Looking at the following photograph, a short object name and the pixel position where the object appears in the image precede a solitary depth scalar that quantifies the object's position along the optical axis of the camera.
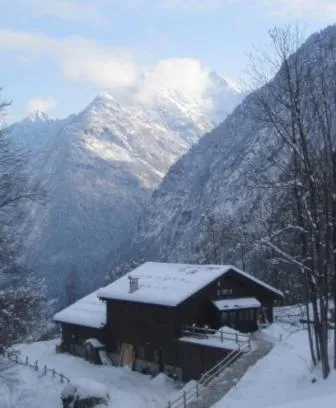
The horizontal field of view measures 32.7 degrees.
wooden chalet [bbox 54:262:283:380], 34.06
